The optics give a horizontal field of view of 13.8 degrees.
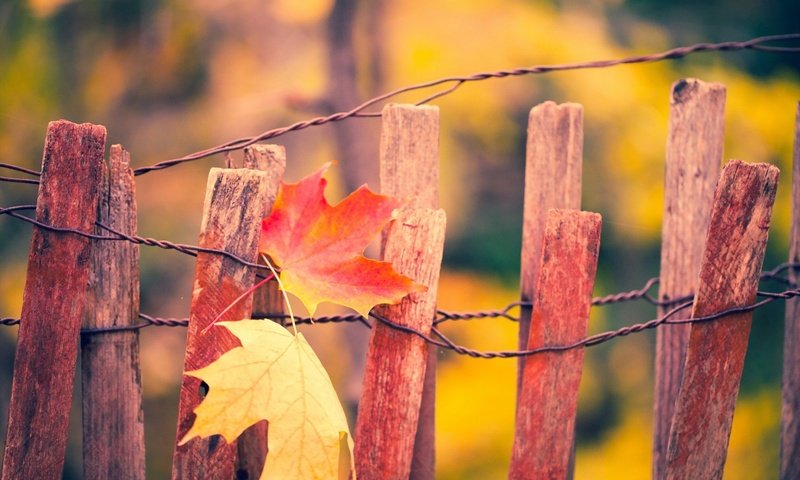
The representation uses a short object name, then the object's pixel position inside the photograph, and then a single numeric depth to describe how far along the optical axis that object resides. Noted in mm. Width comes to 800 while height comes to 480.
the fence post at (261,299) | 2240
